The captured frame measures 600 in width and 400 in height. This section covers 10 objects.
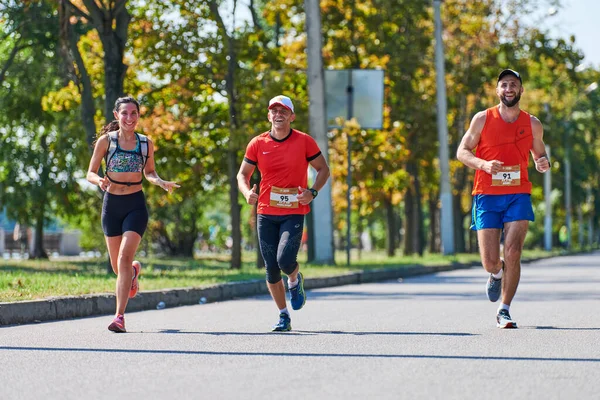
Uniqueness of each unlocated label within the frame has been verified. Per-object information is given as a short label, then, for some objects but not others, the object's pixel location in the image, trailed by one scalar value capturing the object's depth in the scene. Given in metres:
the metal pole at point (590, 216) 87.50
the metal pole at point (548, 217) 59.47
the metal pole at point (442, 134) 36.06
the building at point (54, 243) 55.52
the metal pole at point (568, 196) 69.69
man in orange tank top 10.31
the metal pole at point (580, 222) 83.06
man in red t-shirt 10.26
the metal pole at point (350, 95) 25.83
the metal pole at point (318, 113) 25.09
